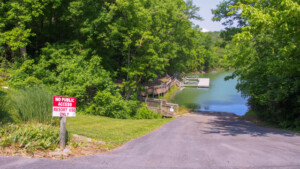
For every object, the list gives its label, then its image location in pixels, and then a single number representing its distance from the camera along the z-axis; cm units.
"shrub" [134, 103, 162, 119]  2051
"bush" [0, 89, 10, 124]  790
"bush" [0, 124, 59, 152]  604
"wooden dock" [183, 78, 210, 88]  5392
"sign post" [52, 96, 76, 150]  663
